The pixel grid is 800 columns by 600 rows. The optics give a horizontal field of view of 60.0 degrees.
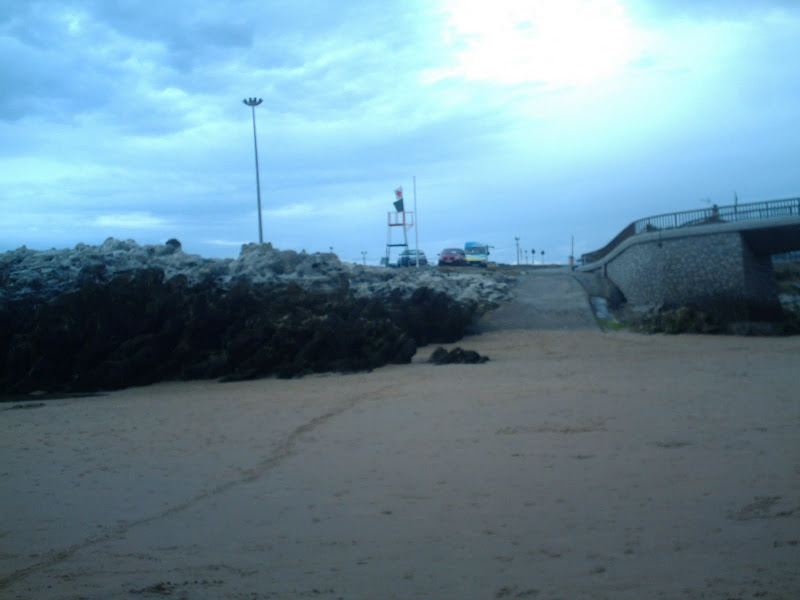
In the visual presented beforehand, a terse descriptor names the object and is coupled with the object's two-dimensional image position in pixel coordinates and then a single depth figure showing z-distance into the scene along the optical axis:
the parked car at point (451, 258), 50.78
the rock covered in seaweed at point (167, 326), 17.17
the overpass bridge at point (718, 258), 22.55
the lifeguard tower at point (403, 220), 54.40
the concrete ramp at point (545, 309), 26.56
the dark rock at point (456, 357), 17.77
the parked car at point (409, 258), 52.34
